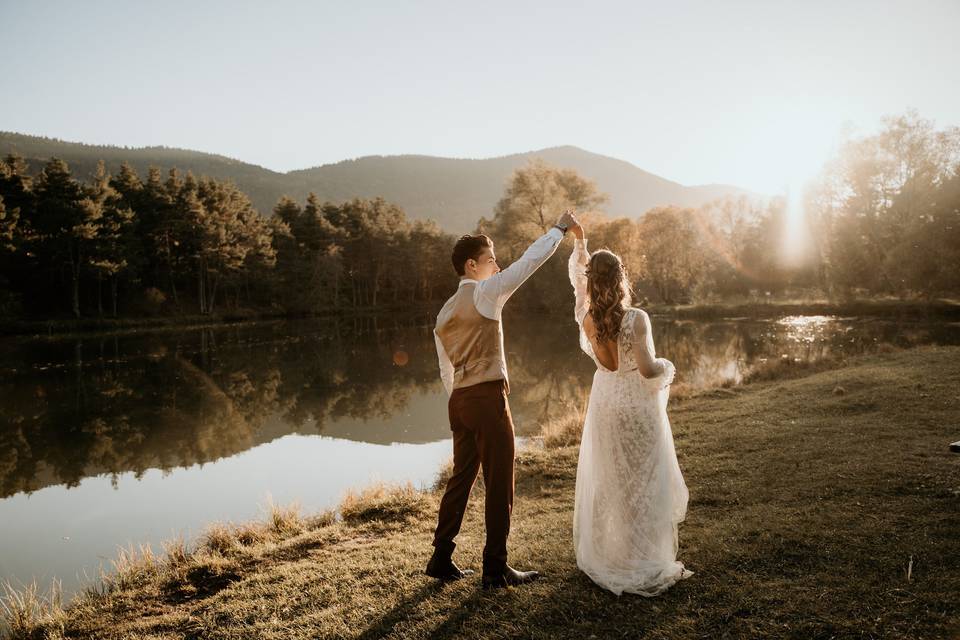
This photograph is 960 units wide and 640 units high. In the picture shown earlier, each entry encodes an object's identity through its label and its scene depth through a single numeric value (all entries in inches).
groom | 158.9
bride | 162.2
